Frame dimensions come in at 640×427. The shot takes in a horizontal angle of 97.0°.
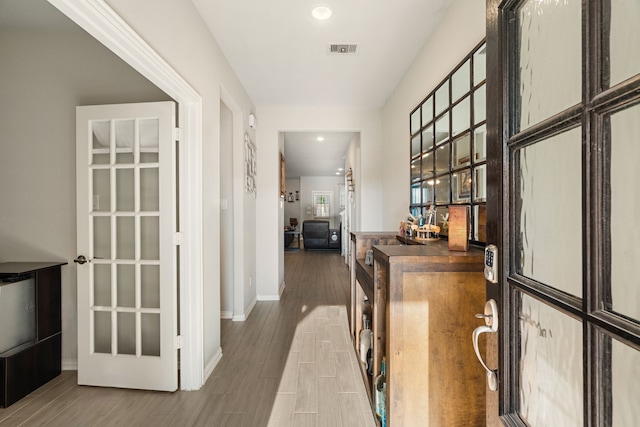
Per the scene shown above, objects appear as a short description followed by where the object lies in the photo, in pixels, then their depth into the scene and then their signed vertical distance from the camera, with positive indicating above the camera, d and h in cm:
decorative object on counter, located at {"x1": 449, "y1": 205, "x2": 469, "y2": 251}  141 -9
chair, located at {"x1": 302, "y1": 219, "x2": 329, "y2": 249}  821 -63
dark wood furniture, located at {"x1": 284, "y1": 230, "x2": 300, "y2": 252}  864 -89
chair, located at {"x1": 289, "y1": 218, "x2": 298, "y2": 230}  1048 -35
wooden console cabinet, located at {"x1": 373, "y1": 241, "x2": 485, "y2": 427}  131 -60
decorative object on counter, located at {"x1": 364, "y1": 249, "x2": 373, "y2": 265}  197 -32
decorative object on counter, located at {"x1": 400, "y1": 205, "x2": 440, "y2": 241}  183 -11
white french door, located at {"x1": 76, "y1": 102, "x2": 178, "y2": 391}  190 -22
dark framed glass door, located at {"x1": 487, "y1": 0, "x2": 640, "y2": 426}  43 +1
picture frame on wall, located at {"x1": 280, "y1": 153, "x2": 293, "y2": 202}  431 +56
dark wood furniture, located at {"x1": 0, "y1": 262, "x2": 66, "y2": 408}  178 -90
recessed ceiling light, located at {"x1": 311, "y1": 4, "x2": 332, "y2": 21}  190 +138
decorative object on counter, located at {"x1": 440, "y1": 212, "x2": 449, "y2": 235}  195 -8
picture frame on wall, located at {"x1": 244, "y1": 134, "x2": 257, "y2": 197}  323 +57
